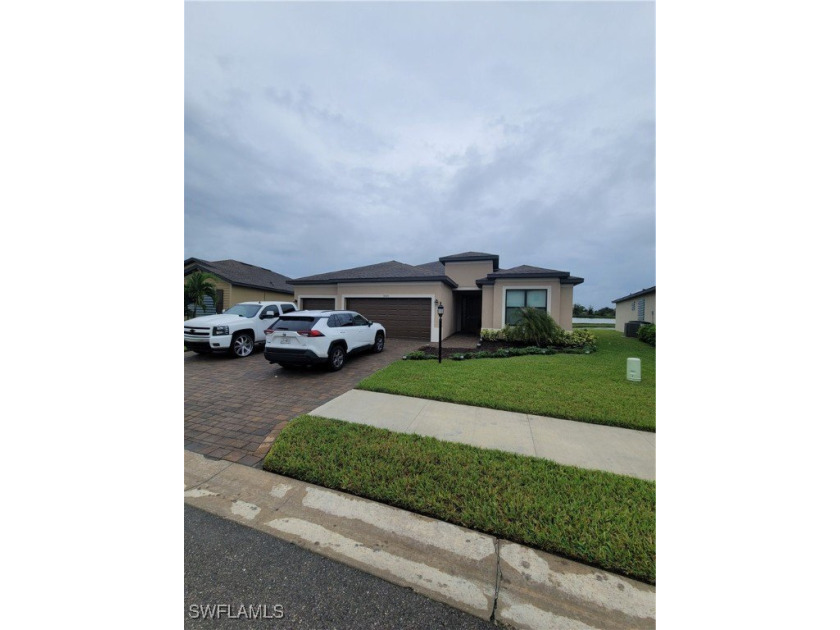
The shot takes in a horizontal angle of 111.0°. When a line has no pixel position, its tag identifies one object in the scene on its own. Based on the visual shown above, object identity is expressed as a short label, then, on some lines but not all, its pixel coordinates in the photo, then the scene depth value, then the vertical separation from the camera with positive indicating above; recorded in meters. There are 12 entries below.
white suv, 6.67 -0.58
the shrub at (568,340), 11.86 -1.07
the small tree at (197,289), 14.07 +1.33
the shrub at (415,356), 8.57 -1.23
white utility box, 6.45 -1.27
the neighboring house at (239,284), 16.52 +1.97
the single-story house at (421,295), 12.82 +0.92
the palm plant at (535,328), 11.77 -0.58
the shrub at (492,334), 12.68 -0.88
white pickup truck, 8.28 -0.40
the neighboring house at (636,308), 16.33 +0.41
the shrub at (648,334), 13.52 -0.97
